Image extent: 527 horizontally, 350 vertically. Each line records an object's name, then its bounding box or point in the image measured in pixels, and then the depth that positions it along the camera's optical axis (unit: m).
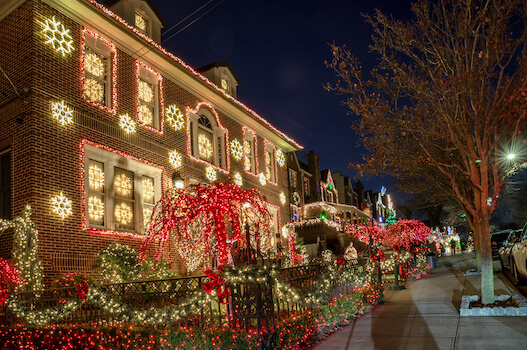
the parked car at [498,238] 22.33
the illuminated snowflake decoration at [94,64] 12.45
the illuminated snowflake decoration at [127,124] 13.02
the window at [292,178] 27.61
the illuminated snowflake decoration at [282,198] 22.80
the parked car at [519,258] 11.98
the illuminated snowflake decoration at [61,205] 10.53
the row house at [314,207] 27.10
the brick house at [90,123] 10.54
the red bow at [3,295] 8.78
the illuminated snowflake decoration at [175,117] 15.18
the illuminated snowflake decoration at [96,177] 11.97
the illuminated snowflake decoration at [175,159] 14.83
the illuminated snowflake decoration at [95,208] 11.76
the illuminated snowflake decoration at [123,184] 12.84
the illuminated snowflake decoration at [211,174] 16.64
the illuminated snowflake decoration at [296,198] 26.19
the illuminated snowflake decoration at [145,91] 14.37
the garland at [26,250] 9.56
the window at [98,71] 12.36
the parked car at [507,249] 15.52
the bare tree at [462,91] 10.62
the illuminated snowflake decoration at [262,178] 20.83
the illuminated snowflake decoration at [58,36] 11.17
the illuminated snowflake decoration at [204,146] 17.00
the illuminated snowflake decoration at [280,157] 23.47
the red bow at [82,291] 8.05
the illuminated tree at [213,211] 9.73
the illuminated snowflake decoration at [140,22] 14.85
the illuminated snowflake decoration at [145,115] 14.10
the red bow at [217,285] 6.67
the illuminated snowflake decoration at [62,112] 10.97
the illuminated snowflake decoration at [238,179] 18.53
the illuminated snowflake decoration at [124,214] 12.69
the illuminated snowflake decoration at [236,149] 18.87
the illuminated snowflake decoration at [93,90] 12.34
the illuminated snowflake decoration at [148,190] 13.89
